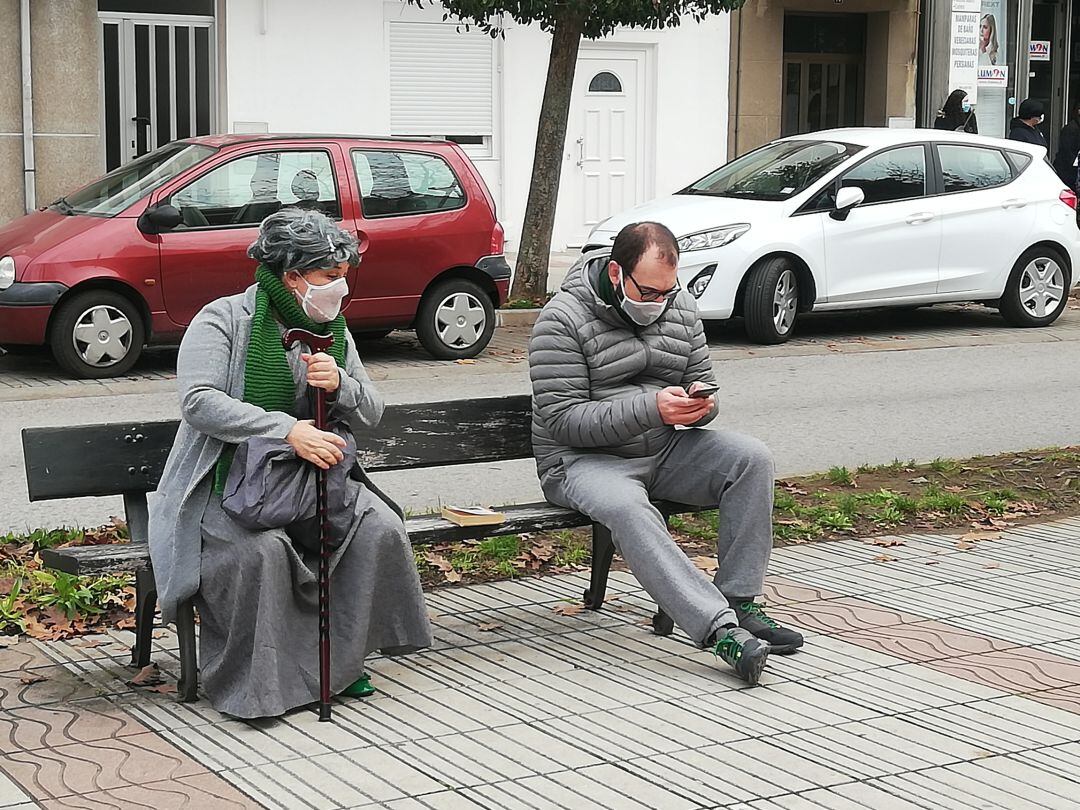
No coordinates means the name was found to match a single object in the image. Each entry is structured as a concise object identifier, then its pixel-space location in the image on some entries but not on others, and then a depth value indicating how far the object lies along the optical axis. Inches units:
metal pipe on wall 733.9
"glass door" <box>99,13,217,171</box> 769.6
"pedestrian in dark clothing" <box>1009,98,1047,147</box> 824.9
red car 471.2
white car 559.2
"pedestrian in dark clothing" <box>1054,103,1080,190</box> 870.4
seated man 223.9
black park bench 205.2
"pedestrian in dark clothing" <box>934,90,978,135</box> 853.2
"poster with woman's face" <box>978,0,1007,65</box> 1018.1
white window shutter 825.5
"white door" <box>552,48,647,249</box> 880.9
